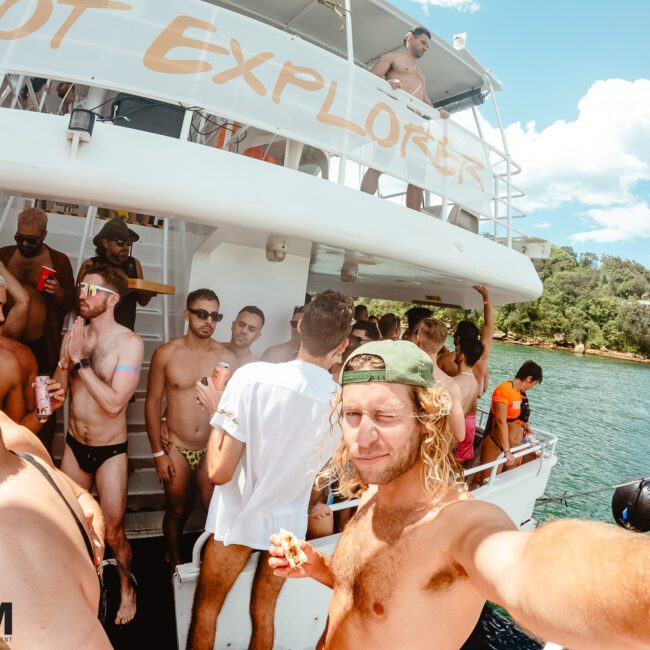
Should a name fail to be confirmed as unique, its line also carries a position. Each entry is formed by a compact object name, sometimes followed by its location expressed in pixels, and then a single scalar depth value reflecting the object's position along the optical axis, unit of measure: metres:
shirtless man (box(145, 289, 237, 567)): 2.79
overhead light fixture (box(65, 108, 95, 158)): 2.03
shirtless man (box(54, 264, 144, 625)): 2.39
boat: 2.17
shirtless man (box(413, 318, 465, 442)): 3.16
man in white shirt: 1.82
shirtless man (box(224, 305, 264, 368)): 3.08
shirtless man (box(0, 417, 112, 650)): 0.74
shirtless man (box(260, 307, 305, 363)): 3.28
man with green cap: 0.69
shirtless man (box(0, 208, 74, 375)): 2.95
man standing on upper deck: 3.72
